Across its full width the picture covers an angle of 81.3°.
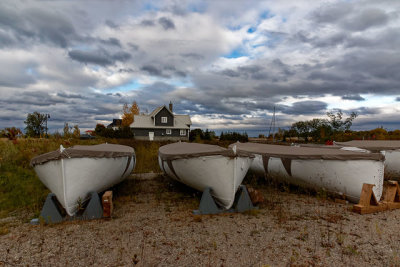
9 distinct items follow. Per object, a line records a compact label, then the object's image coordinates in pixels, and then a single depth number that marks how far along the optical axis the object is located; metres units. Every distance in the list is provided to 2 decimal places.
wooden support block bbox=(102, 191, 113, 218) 4.64
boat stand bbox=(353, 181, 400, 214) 5.00
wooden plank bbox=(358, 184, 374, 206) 5.02
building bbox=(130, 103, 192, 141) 35.91
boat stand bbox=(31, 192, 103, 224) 4.43
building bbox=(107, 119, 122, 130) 57.53
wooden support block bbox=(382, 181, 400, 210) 5.38
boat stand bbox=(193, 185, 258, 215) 4.84
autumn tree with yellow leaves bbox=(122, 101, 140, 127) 45.25
